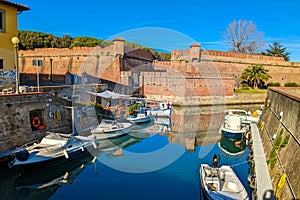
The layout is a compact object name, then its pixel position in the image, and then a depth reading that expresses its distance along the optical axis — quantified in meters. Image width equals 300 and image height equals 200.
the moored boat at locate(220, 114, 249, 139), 12.67
